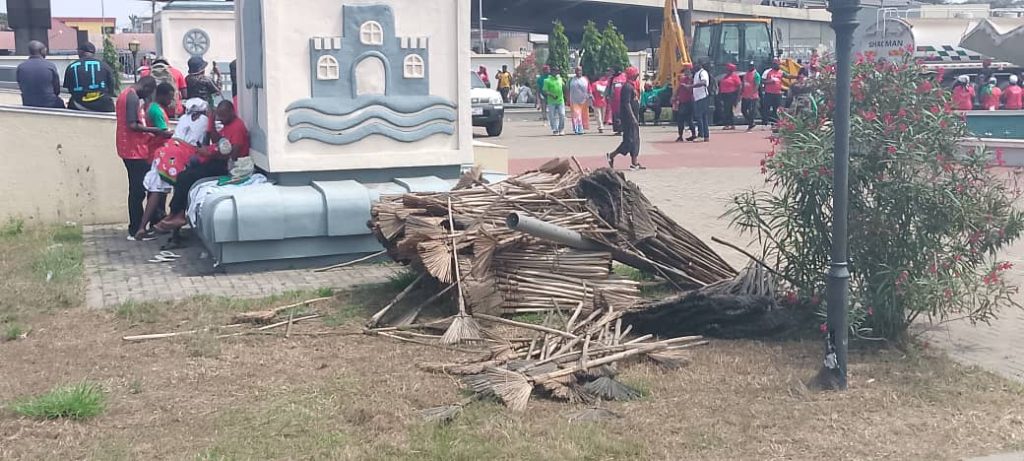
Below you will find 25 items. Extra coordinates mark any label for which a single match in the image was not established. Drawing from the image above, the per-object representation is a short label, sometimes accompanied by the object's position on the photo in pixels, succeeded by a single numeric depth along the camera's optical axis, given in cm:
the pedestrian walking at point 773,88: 2676
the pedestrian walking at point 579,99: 2623
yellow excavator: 3161
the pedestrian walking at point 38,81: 1355
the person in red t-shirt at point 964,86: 1729
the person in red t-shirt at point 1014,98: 2328
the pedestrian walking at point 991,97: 2355
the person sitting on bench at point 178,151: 1043
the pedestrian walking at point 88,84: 1359
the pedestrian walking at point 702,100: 2358
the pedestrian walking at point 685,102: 2319
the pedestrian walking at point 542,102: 3033
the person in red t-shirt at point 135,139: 1057
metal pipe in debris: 712
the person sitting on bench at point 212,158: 1039
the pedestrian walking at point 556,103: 2559
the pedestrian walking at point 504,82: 4059
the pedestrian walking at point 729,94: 2728
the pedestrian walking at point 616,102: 2502
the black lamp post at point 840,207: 559
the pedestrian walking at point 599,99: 2736
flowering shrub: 635
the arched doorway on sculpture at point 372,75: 985
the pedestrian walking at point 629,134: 1727
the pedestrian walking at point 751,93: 2723
